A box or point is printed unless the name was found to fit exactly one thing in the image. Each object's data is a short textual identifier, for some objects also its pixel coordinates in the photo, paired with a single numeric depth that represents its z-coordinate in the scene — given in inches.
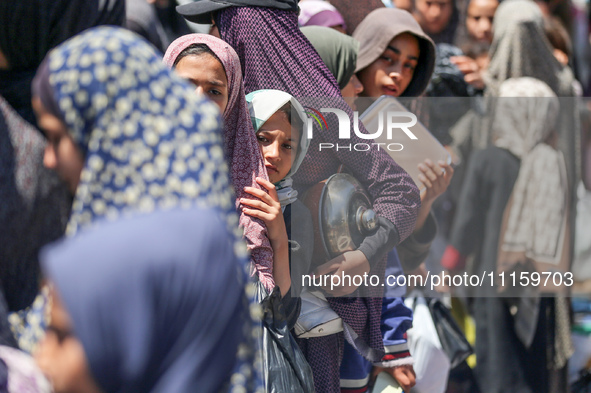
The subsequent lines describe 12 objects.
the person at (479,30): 381.1
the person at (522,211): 253.3
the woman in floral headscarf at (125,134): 89.0
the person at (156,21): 247.0
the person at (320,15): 265.0
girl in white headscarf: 179.5
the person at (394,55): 255.9
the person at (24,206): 160.9
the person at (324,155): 195.2
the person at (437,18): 378.9
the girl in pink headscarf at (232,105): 167.2
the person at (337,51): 232.1
